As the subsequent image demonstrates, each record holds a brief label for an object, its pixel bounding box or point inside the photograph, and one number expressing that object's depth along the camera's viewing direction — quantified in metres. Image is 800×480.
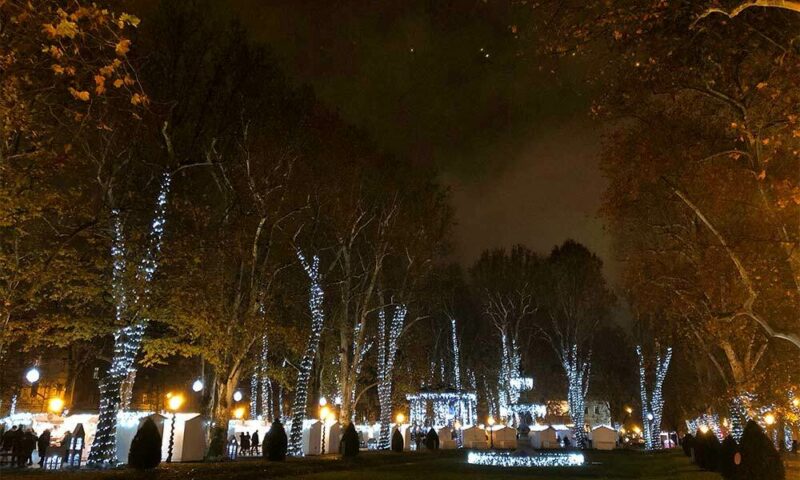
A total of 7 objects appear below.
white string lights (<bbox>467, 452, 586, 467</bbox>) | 29.23
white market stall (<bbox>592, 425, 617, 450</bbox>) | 47.91
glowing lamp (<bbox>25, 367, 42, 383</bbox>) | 25.89
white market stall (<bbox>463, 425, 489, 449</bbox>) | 44.22
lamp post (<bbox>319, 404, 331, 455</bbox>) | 33.54
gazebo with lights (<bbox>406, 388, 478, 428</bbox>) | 46.28
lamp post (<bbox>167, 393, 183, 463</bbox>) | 20.37
